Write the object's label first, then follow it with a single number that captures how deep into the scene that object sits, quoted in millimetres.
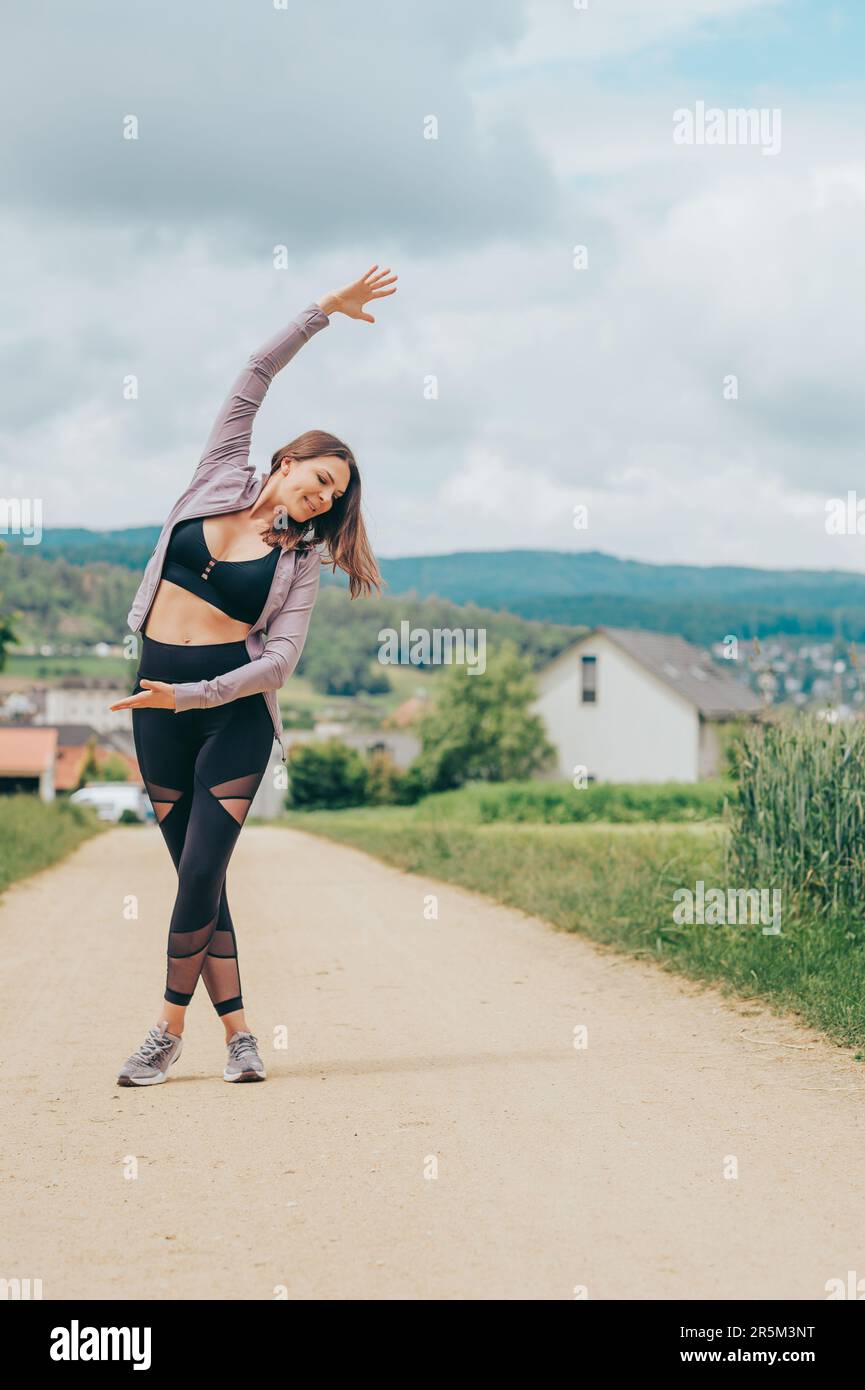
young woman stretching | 5262
